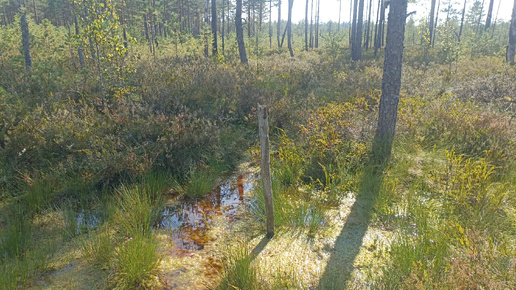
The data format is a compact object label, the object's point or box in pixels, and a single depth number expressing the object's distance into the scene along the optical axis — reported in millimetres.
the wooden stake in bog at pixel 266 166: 3088
